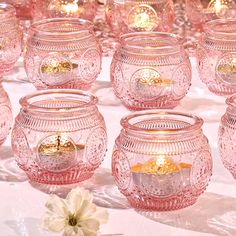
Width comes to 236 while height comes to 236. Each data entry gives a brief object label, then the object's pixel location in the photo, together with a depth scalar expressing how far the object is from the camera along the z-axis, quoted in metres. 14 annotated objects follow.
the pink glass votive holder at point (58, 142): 0.82
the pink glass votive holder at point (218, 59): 1.01
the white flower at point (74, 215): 0.70
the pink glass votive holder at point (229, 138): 0.80
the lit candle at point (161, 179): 0.77
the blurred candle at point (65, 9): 1.28
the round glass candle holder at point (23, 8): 1.38
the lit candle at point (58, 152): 0.82
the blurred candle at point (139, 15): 1.21
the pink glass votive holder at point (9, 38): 1.07
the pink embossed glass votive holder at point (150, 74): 0.97
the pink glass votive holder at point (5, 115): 0.88
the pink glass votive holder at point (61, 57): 1.03
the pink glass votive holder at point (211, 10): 1.27
